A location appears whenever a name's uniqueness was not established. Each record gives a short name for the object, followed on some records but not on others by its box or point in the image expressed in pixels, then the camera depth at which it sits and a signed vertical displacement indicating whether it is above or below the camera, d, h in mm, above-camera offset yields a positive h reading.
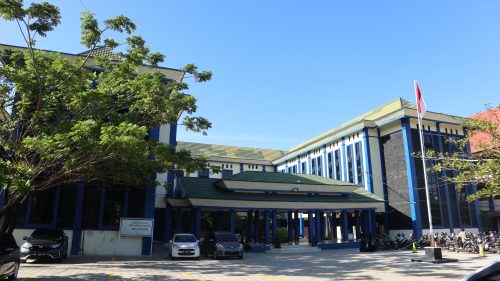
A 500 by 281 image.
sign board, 22422 -70
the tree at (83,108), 13781 +5182
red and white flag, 19891 +6608
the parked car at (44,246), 16953 -920
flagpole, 19891 +6414
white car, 20938 -1277
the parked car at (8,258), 10280 -899
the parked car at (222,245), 21516 -1125
